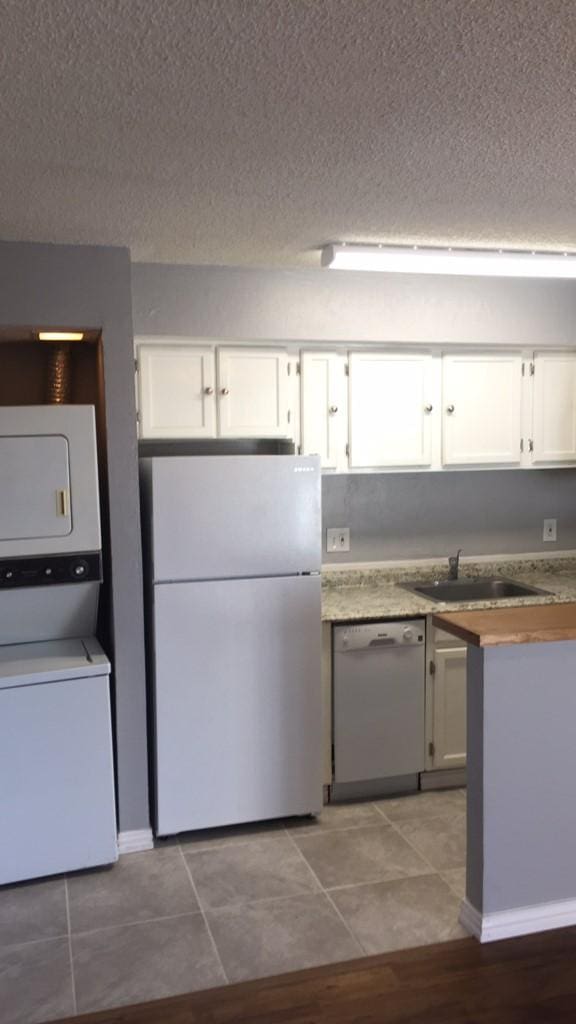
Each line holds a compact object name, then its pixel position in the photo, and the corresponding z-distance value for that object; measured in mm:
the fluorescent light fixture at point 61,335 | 3222
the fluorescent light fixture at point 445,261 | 3090
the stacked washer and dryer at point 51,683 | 2932
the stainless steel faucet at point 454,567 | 4137
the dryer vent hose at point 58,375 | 3525
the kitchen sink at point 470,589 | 4055
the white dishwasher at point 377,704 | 3535
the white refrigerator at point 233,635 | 3197
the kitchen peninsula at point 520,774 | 2582
